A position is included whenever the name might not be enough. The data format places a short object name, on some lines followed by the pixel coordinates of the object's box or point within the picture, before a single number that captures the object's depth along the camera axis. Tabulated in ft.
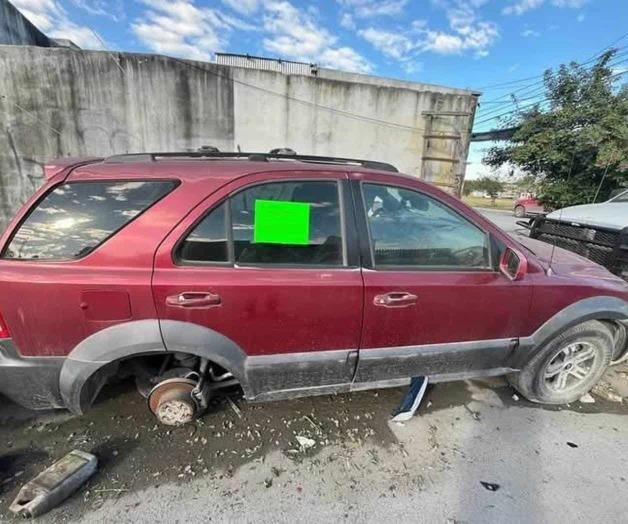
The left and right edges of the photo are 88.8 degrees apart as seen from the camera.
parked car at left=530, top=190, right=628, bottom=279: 11.16
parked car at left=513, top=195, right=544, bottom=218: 58.71
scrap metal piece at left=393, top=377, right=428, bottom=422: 7.41
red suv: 5.39
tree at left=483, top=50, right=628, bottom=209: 23.95
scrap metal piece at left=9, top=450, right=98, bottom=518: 5.06
